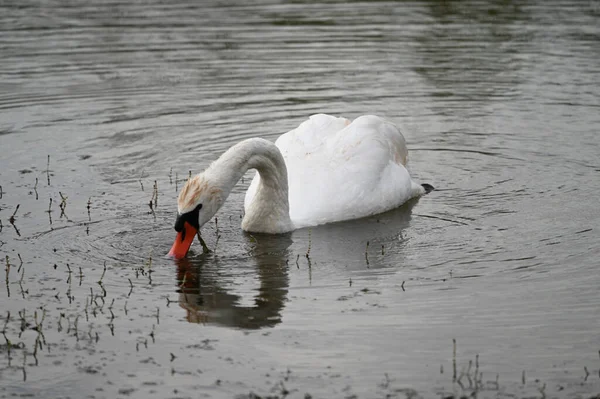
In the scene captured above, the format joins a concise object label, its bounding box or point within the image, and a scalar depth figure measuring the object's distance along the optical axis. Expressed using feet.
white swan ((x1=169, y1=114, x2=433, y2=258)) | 33.06
